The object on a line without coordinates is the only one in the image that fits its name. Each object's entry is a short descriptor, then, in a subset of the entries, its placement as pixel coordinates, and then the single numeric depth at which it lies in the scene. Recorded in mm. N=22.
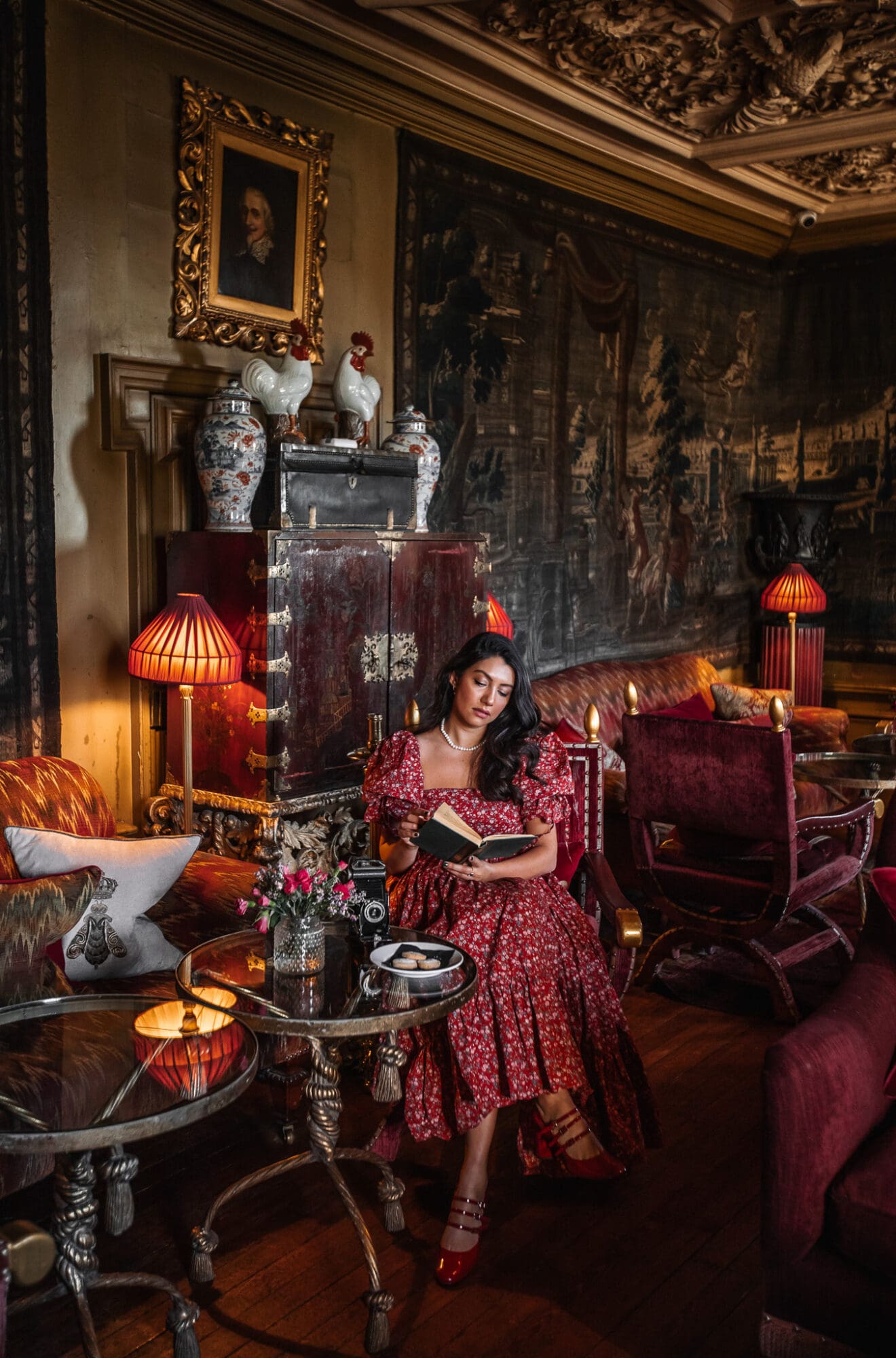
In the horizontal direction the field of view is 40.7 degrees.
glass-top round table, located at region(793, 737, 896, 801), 5504
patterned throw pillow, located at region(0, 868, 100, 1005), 3074
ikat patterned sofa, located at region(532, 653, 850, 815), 6691
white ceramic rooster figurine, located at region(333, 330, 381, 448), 5164
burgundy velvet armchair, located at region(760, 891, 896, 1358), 2418
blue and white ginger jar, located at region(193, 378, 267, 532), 4535
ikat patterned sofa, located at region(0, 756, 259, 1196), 3066
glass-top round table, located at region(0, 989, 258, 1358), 2297
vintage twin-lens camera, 3125
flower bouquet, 2906
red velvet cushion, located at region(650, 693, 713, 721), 7164
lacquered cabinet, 4531
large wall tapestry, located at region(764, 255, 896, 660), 8953
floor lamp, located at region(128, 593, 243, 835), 4215
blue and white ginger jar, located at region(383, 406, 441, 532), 5441
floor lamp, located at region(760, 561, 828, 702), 8305
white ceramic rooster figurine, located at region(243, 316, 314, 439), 4816
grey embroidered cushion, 3436
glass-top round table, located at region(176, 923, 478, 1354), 2682
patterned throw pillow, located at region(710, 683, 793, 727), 7590
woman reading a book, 3205
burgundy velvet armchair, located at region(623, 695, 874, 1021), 4480
